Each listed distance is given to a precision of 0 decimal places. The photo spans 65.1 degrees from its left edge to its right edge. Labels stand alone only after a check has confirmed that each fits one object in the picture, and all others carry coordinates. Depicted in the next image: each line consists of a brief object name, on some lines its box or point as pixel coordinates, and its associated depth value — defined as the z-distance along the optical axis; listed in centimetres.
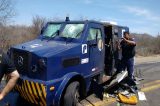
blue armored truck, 282
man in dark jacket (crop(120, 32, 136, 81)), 429
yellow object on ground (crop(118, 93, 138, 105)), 358
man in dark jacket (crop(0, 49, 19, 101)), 171
